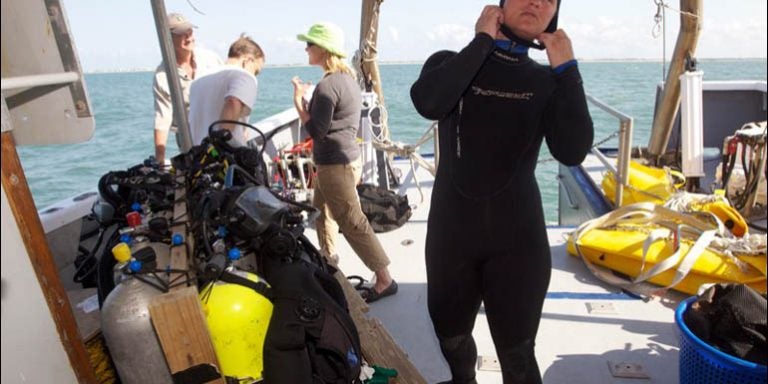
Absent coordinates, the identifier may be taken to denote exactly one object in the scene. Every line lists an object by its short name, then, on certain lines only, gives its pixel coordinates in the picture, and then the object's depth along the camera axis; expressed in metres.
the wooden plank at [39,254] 0.87
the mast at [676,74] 3.84
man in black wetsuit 1.50
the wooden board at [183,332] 1.20
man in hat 3.20
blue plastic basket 1.53
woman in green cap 2.61
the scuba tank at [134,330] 1.21
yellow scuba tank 1.28
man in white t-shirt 2.69
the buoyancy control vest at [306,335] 1.26
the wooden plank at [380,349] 1.76
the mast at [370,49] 4.15
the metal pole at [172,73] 2.58
